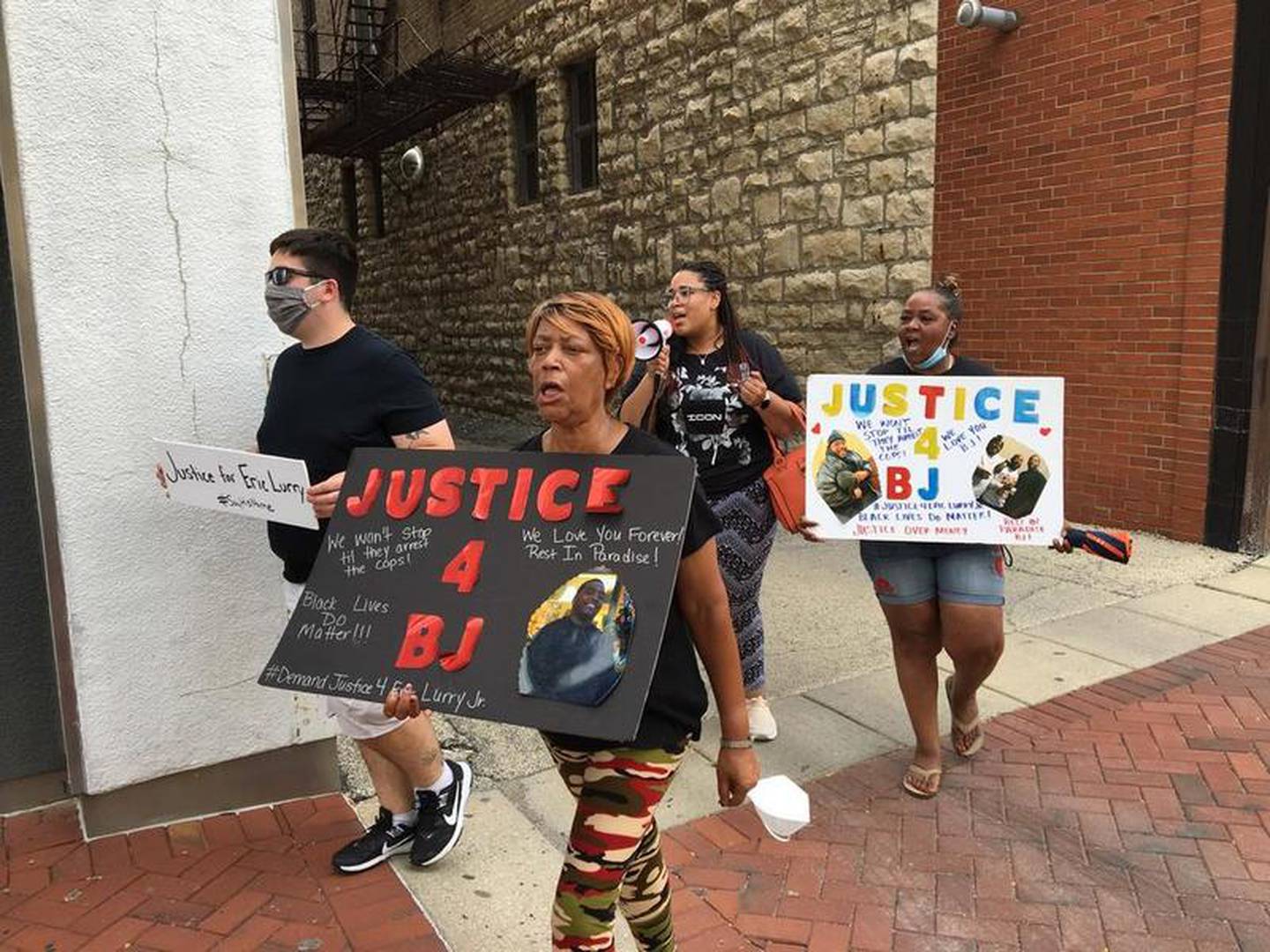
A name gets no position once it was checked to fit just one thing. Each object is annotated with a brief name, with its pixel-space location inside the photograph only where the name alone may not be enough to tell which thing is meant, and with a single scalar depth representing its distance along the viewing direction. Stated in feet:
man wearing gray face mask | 8.88
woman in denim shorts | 10.69
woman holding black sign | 6.58
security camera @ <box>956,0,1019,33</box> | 21.27
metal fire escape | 39.17
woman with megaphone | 11.50
